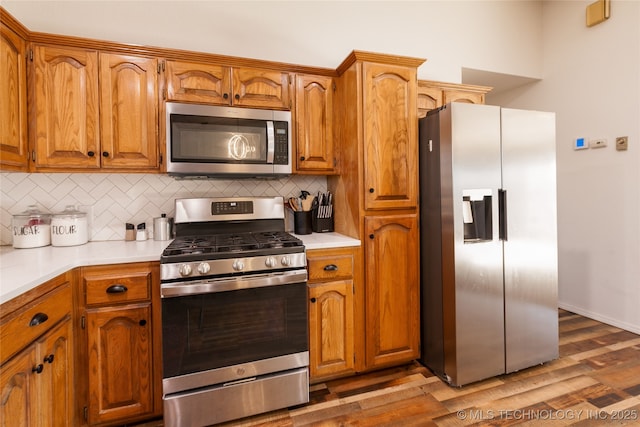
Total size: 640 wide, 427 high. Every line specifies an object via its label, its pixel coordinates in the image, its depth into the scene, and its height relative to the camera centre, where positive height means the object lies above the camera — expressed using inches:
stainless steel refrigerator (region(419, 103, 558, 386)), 78.5 -8.3
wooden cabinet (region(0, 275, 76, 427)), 42.8 -22.9
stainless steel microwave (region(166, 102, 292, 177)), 79.3 +18.9
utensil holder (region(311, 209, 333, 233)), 97.6 -3.9
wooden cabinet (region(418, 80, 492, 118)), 105.7 +40.2
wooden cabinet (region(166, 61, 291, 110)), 80.7 +34.2
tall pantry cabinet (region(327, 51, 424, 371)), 83.2 +3.7
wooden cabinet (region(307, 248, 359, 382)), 78.2 -25.8
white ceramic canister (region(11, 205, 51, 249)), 74.0 -3.6
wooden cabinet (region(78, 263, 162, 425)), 63.6 -27.1
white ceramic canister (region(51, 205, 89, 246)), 76.2 -3.5
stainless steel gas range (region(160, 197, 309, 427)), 64.7 -25.6
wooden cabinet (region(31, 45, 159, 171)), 72.2 +25.0
